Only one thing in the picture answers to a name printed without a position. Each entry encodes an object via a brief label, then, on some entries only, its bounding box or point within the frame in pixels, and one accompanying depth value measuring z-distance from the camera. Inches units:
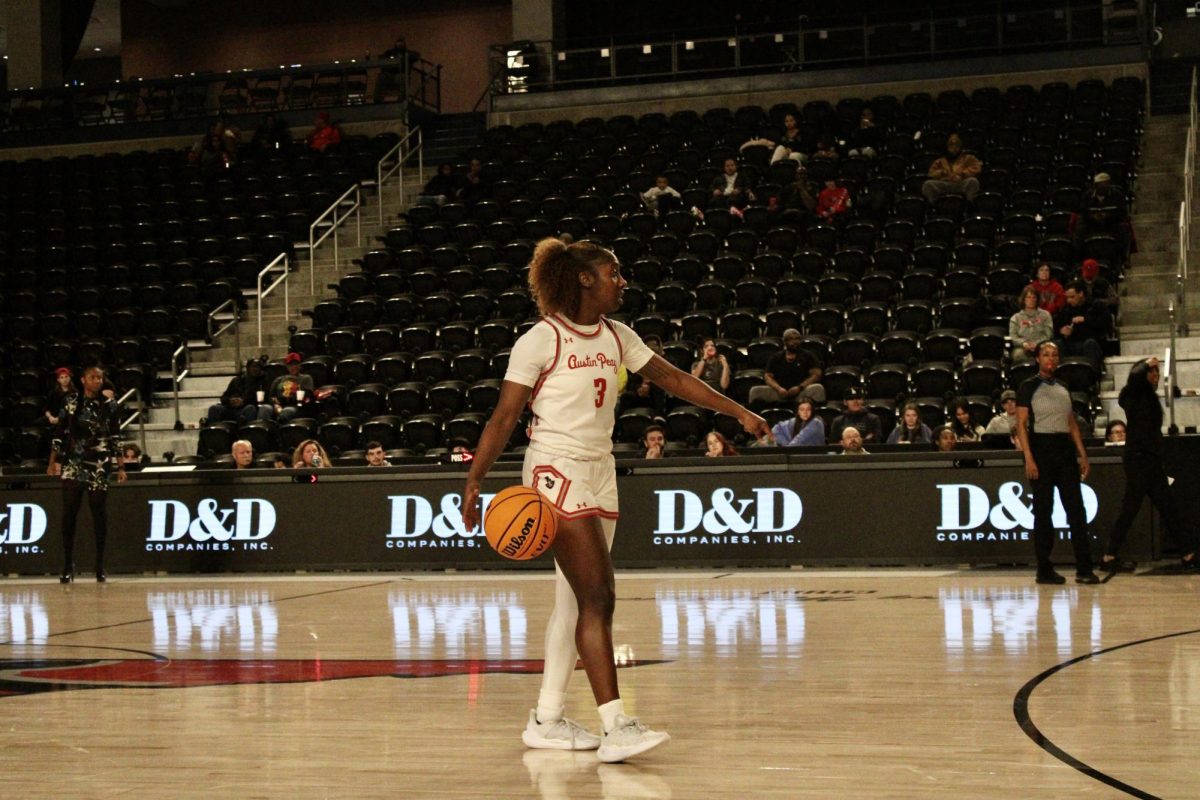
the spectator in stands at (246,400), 690.8
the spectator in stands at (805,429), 548.4
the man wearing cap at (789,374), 597.6
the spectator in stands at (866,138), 829.8
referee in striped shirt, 429.4
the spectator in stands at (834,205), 758.5
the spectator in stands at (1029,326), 597.0
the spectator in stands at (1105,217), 672.4
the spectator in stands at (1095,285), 623.2
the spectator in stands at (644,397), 622.2
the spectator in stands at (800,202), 765.3
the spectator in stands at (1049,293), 617.9
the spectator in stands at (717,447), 527.5
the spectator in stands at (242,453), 584.7
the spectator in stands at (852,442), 513.0
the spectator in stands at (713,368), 605.6
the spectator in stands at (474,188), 895.1
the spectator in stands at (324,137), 1018.1
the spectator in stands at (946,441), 509.6
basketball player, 192.4
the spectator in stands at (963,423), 549.3
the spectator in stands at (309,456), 572.7
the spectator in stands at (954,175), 743.1
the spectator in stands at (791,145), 824.3
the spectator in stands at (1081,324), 597.0
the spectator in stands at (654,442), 536.4
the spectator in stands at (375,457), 564.1
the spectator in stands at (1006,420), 523.0
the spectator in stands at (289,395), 687.1
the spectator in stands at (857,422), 547.5
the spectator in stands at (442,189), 914.1
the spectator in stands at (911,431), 537.0
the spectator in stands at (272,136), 1031.6
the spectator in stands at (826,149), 813.2
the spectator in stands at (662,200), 812.0
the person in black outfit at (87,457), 531.8
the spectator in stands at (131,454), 647.8
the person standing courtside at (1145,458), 452.4
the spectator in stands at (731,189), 793.6
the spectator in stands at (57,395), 595.5
